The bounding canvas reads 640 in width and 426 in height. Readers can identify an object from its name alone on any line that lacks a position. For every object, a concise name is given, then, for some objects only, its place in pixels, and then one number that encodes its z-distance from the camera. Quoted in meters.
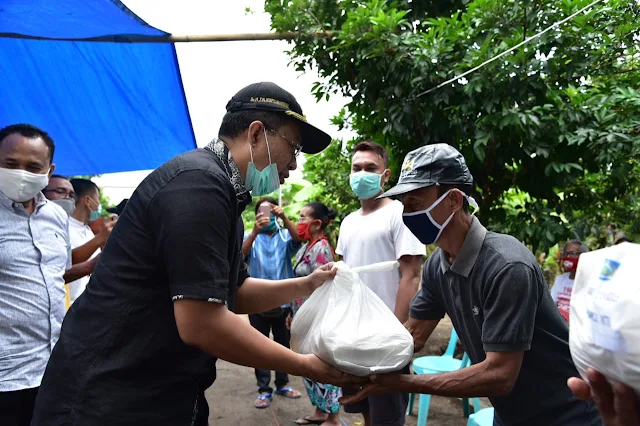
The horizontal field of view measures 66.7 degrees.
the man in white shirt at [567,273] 4.47
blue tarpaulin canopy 3.15
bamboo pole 3.45
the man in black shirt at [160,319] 1.31
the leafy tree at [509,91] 3.34
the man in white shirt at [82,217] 3.65
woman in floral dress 3.98
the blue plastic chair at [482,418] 2.69
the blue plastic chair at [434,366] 3.63
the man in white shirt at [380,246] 2.95
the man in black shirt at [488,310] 1.60
